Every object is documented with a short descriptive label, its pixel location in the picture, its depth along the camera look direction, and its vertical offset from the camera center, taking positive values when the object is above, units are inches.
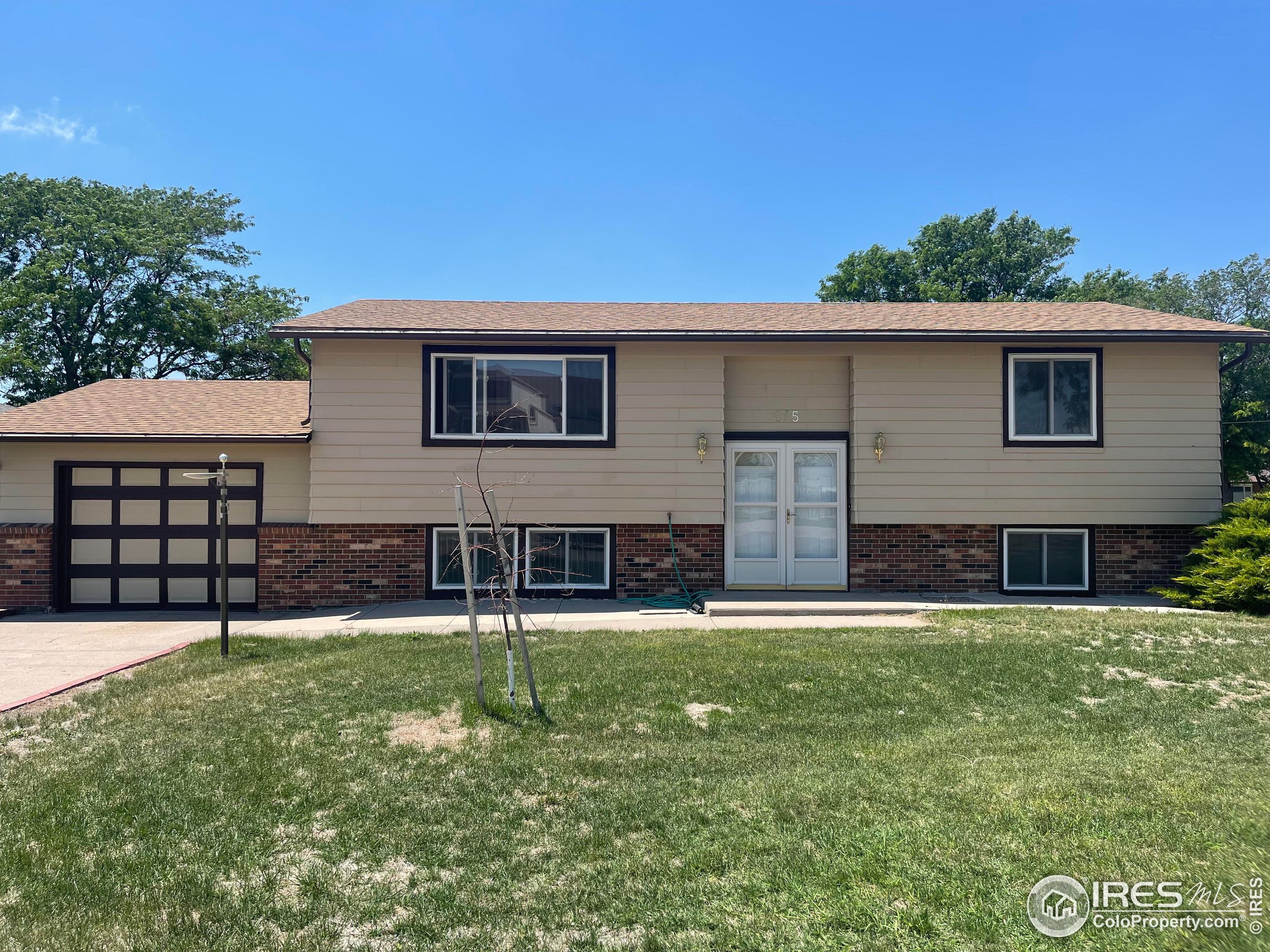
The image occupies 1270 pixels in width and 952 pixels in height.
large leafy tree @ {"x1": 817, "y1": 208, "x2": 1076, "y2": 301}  1170.6 +392.2
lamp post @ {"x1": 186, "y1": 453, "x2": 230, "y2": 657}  283.1 -29.1
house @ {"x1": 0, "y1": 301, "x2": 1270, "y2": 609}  410.6 +15.8
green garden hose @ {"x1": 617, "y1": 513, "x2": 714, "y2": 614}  390.6 -60.3
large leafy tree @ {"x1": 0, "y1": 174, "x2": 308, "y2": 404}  861.2 +243.6
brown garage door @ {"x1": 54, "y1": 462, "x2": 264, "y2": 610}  414.9 -31.2
